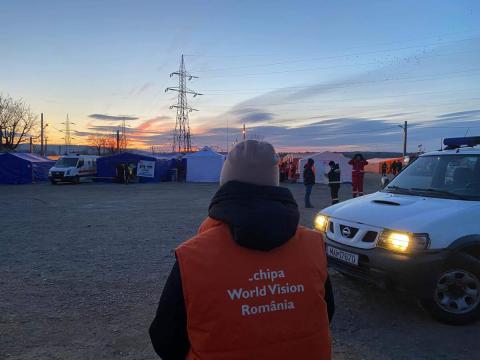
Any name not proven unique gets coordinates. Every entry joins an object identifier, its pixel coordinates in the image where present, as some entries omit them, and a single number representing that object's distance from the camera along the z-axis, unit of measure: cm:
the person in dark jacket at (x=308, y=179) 1571
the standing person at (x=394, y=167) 3916
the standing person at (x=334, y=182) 1449
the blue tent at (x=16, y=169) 3281
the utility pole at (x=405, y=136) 5875
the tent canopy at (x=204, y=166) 3525
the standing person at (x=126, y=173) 3331
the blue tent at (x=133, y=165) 3503
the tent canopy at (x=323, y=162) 3253
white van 3212
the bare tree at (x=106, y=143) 11019
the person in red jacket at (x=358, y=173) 1457
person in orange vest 159
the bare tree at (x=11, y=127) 5862
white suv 438
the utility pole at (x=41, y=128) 6228
